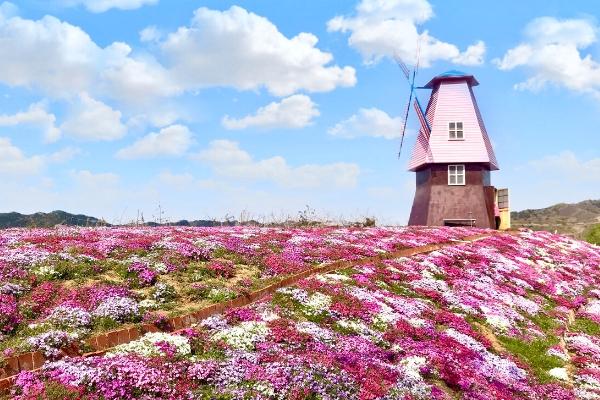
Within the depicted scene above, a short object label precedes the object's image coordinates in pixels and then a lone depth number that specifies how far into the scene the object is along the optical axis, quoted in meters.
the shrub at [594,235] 75.88
